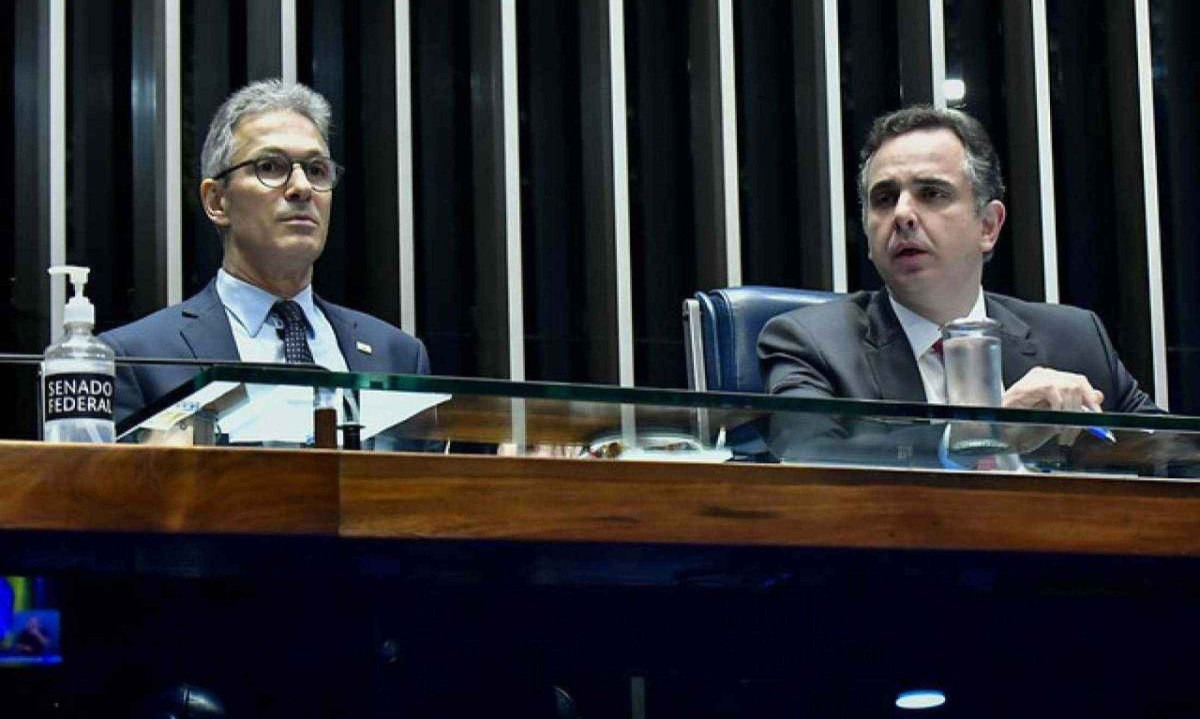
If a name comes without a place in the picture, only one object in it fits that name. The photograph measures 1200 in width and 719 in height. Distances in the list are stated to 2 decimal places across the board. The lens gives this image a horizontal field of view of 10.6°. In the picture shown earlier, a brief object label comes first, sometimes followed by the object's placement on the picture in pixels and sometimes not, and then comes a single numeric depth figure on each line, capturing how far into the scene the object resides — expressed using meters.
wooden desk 4.97
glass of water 6.52
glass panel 5.02
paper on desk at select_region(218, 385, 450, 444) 4.99
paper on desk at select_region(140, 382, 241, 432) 4.91
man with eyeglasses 7.22
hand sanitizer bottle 5.54
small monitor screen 5.02
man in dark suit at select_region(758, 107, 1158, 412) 6.96
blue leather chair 6.99
